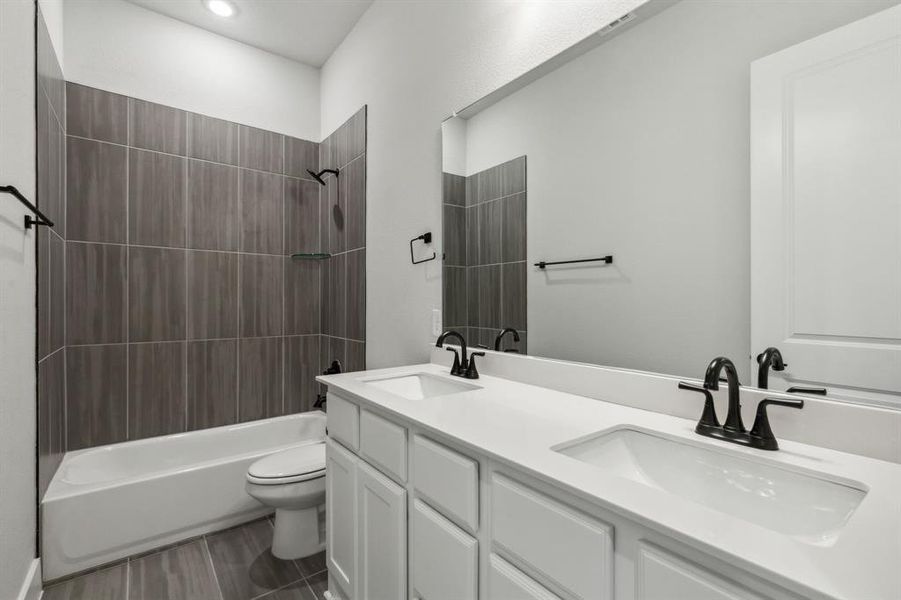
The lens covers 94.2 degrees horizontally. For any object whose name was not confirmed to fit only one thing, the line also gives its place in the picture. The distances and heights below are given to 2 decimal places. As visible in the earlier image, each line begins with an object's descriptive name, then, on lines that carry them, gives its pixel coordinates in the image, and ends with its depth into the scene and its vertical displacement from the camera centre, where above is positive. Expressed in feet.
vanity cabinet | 2.00 -1.51
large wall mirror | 2.66 +0.86
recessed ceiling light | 7.91 +5.66
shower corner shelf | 9.87 +1.10
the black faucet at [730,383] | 2.87 -0.59
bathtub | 6.16 -3.17
